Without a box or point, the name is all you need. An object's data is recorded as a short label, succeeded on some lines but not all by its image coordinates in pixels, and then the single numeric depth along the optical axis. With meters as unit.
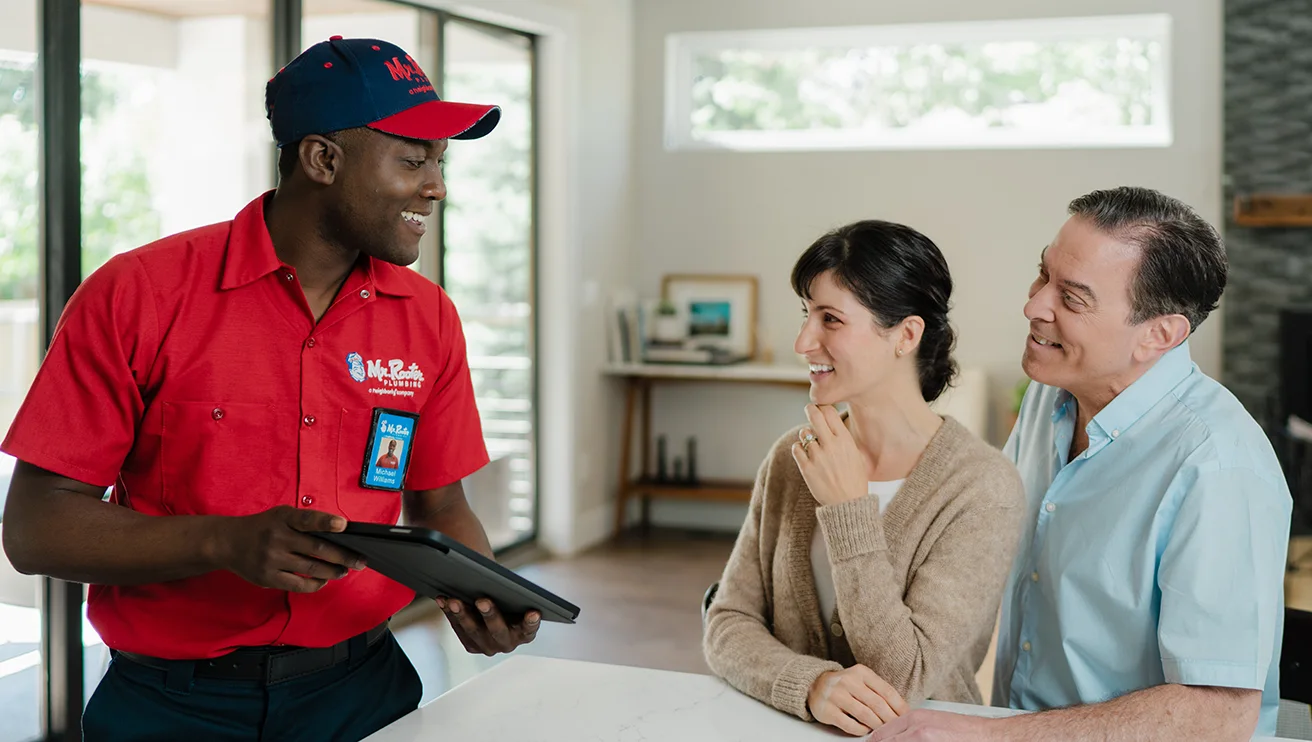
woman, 1.78
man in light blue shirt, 1.59
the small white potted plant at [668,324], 6.46
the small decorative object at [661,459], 6.61
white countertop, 1.60
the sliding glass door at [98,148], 3.23
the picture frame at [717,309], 6.56
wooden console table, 6.14
